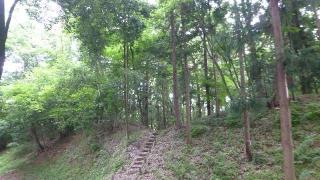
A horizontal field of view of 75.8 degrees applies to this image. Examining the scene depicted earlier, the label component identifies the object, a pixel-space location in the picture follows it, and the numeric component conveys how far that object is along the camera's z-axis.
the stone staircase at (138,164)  8.09
